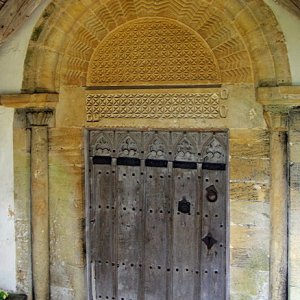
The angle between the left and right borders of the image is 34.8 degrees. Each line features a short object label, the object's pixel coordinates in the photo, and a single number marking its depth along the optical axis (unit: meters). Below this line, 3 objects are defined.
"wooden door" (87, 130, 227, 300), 3.91
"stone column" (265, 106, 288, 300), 3.47
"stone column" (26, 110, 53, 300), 4.09
